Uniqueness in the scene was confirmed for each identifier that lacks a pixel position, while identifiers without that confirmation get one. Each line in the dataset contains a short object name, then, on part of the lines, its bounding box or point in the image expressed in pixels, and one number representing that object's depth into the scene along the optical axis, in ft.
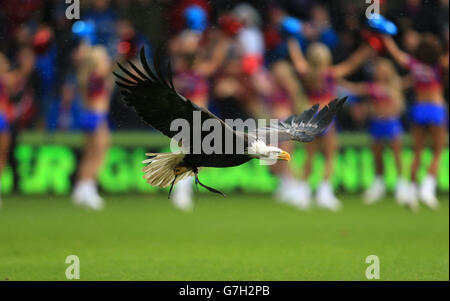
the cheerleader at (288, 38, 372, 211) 41.22
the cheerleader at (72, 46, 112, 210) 39.45
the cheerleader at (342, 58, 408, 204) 42.34
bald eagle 19.89
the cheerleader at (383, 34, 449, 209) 39.88
